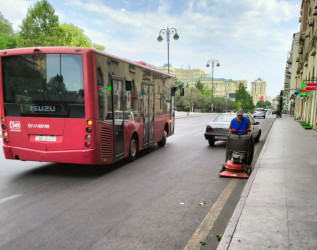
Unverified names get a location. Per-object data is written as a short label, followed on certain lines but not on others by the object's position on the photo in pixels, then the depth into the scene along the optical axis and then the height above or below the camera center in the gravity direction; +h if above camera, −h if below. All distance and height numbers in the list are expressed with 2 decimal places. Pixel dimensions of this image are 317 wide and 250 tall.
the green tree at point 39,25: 43.62 +11.32
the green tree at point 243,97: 109.36 +1.33
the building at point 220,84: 177.50 +10.49
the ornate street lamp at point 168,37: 31.47 +6.91
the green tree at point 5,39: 53.74 +11.75
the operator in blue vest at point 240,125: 7.67 -0.63
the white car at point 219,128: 12.68 -1.21
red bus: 6.80 -0.09
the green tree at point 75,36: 55.23 +12.93
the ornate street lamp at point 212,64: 54.64 +7.05
